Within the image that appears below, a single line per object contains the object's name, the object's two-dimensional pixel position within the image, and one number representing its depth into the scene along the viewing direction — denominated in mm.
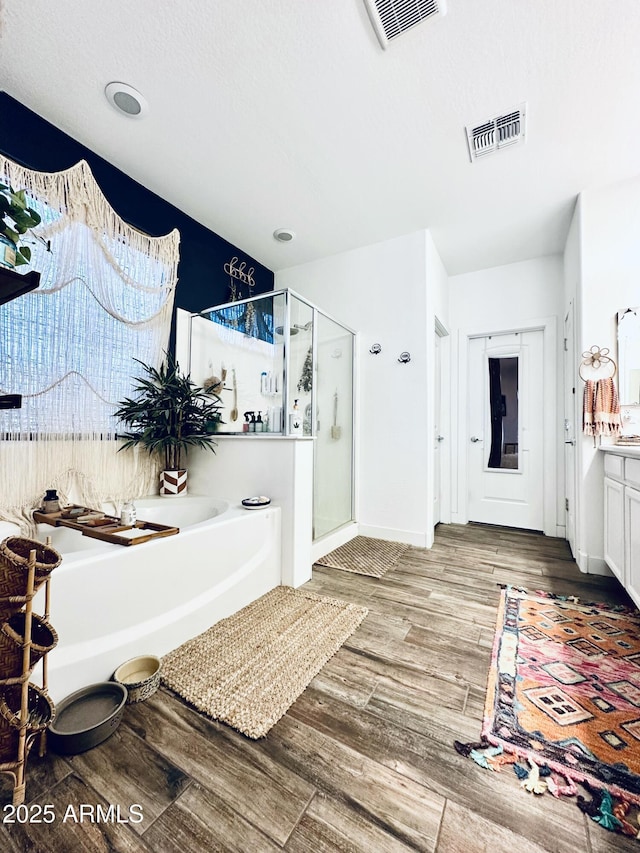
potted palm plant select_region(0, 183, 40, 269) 1055
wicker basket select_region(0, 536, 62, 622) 872
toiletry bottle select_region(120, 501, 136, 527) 1714
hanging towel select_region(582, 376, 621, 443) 2393
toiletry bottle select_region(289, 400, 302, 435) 2469
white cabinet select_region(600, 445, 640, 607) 1777
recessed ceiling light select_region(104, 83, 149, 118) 1807
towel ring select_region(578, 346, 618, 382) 2475
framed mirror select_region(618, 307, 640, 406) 2398
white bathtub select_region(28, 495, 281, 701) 1262
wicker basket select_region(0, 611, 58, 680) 883
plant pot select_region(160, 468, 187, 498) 2594
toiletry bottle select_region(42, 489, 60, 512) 1902
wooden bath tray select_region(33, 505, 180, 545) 1485
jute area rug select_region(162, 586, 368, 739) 1268
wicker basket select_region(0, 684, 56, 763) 882
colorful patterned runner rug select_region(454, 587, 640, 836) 999
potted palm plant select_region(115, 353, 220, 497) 2445
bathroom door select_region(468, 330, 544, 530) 3619
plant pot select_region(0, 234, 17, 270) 1039
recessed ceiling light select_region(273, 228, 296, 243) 3153
